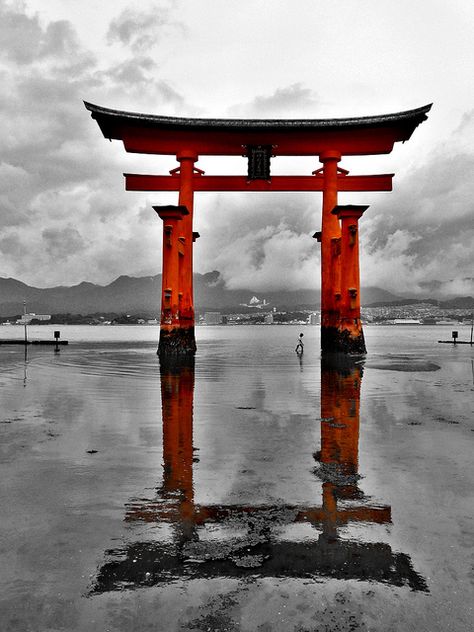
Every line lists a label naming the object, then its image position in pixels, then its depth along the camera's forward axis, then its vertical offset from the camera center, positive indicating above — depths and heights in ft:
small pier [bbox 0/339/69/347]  103.57 -7.23
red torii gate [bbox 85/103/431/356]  64.54 +20.51
